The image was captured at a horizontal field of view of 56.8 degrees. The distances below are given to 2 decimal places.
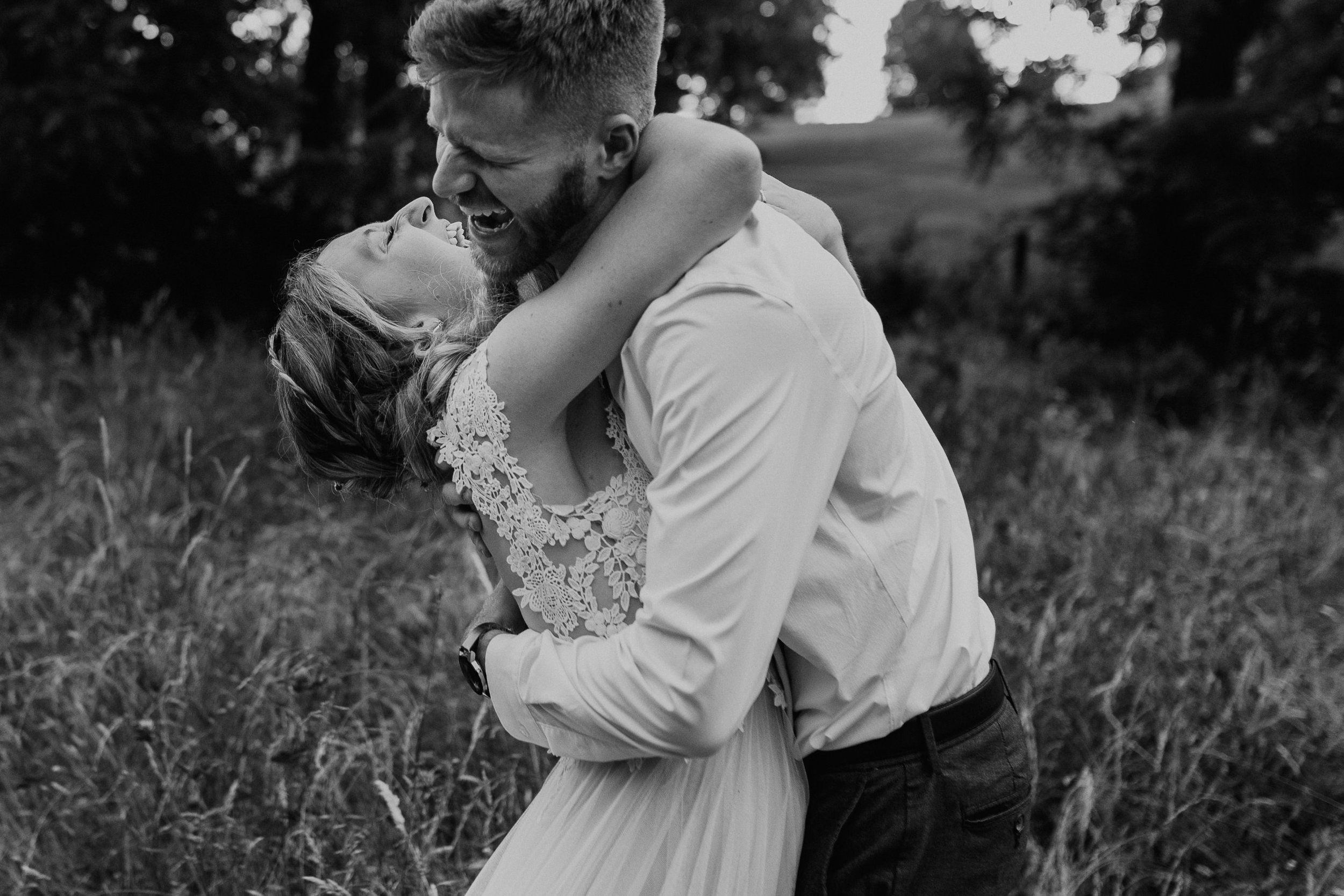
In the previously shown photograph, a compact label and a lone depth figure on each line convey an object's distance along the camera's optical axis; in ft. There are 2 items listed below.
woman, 4.83
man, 4.29
